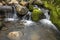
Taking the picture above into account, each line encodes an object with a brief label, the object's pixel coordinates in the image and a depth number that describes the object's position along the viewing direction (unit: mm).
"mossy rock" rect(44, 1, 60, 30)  4380
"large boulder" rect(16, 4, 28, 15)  5845
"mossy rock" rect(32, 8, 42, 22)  5533
